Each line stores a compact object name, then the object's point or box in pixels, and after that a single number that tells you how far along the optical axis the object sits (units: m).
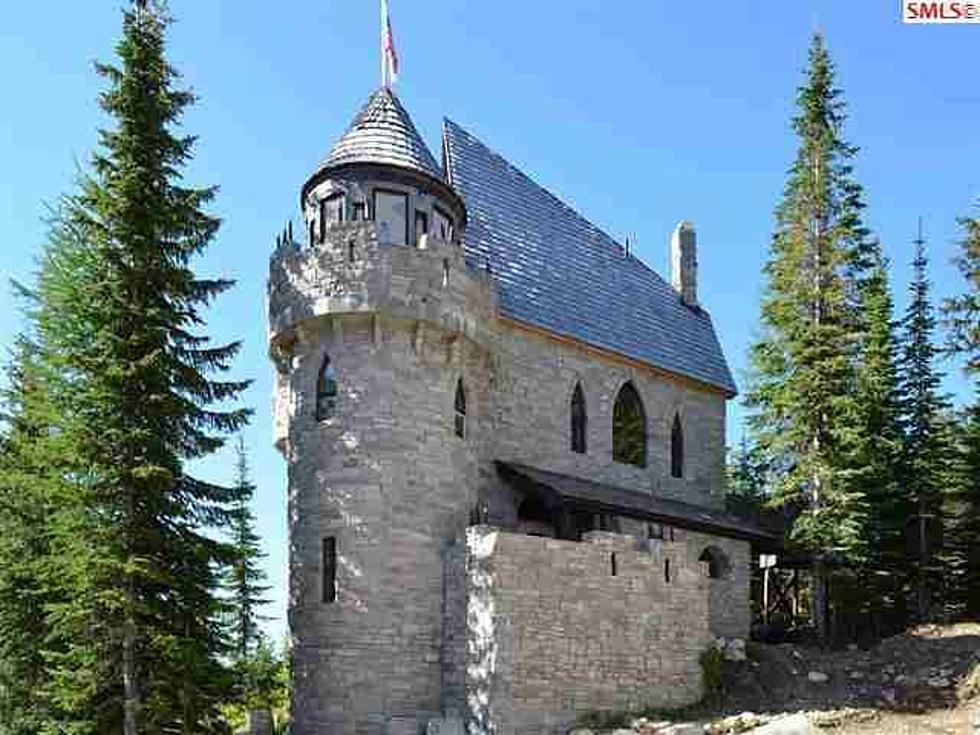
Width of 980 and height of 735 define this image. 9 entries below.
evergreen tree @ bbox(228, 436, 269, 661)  33.22
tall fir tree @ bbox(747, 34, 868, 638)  23.62
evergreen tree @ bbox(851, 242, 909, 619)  25.38
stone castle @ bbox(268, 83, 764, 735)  16.83
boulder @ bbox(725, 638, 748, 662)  20.89
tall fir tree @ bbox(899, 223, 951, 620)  26.44
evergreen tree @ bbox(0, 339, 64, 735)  18.17
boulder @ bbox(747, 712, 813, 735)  15.45
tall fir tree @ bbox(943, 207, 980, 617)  25.42
